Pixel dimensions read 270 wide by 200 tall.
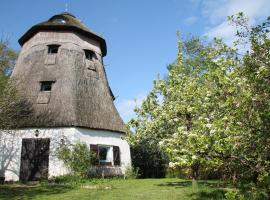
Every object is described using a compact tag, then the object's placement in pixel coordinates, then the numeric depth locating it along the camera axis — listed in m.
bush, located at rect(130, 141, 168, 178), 30.89
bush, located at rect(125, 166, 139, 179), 25.31
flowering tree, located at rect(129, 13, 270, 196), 6.75
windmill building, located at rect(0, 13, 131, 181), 23.41
